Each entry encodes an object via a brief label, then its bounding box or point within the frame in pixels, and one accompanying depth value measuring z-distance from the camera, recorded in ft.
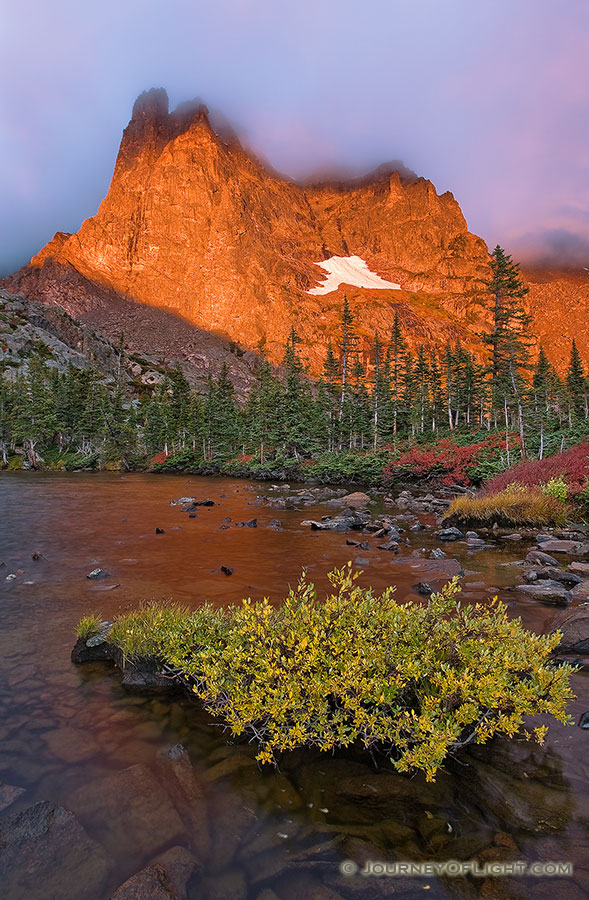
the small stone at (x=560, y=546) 50.16
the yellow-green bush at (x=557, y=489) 64.85
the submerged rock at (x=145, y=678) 22.38
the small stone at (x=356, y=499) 99.50
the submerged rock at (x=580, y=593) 33.64
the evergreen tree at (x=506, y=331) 130.72
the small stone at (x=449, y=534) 60.18
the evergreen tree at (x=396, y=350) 223.30
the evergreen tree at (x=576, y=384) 254.47
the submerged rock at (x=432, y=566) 42.57
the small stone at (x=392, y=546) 53.73
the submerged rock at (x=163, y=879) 11.73
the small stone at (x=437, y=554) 49.33
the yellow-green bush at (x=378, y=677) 15.03
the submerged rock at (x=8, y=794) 15.17
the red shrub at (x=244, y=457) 205.67
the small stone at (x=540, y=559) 44.73
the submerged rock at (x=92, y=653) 25.85
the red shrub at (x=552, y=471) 69.00
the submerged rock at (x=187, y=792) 13.96
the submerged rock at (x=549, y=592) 34.20
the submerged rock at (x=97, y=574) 43.34
